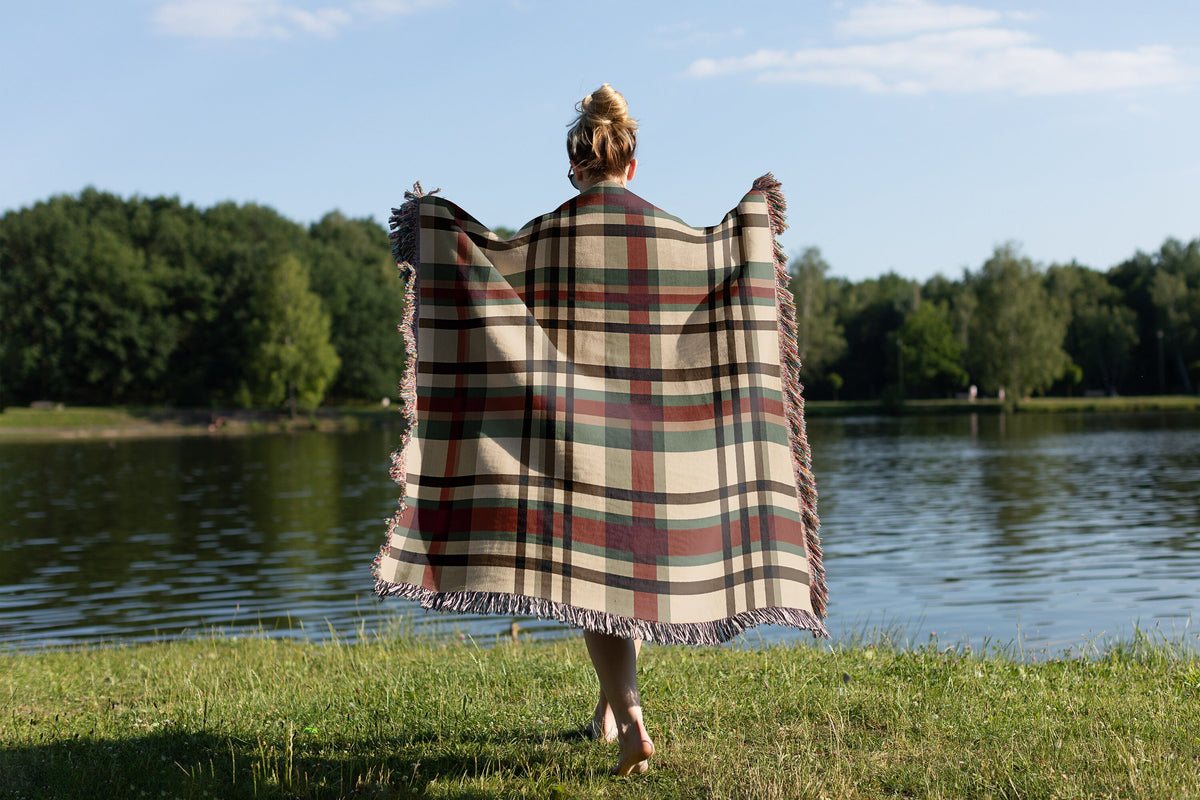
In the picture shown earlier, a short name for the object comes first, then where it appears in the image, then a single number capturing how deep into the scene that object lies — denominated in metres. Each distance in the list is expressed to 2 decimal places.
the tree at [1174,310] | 78.94
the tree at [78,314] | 67.25
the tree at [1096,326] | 80.50
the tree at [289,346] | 62.00
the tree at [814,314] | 78.00
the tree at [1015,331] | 68.06
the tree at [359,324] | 70.56
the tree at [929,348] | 83.38
